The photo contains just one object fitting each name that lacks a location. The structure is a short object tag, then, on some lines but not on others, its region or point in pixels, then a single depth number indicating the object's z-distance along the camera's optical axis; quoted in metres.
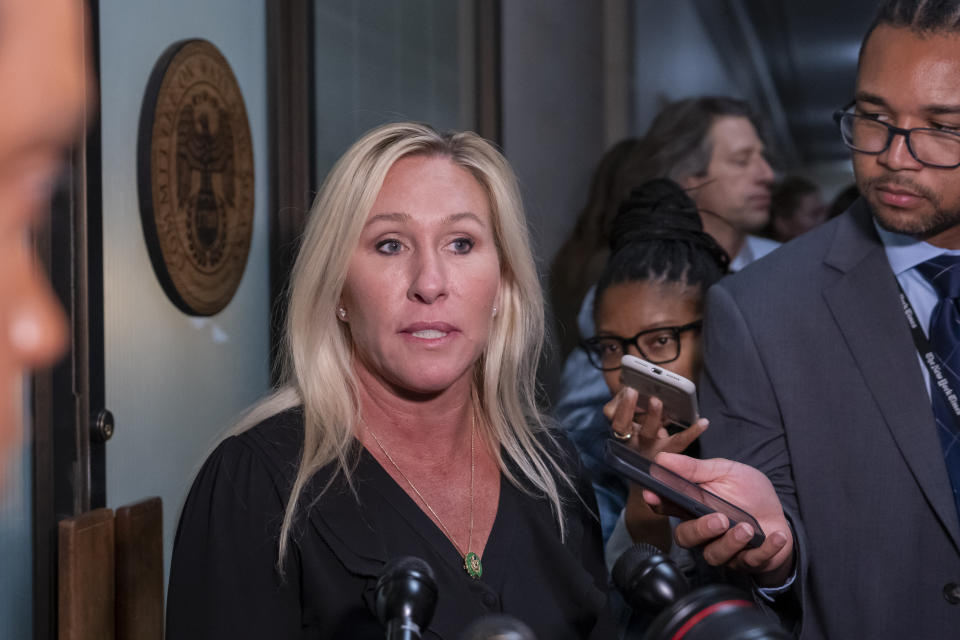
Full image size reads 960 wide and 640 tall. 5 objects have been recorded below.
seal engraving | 2.28
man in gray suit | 1.70
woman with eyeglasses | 2.36
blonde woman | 1.49
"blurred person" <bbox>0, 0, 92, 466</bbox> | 0.67
